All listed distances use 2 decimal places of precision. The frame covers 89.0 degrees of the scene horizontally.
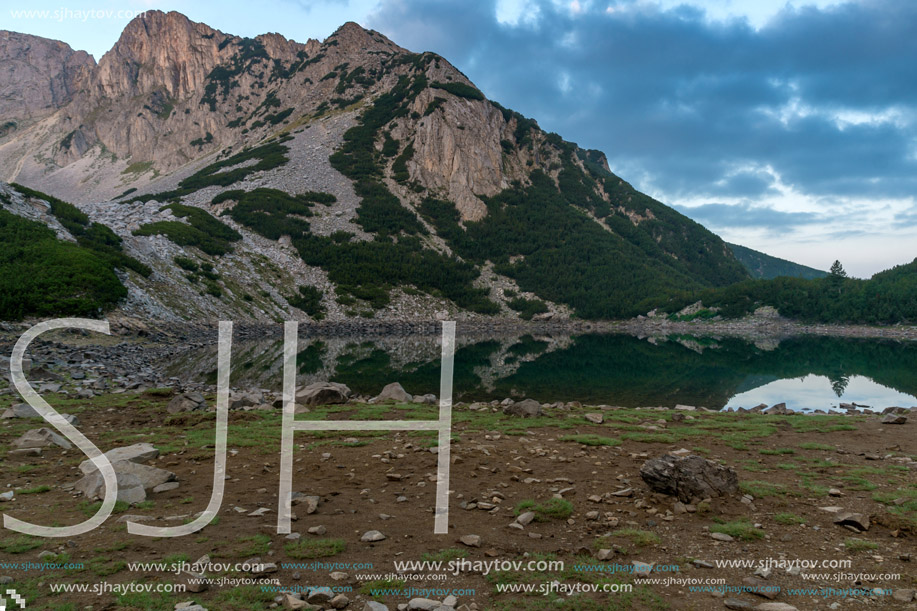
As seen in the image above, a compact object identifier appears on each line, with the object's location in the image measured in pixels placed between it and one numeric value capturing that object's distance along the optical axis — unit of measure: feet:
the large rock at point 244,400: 60.23
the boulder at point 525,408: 57.98
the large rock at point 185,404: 54.48
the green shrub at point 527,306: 396.98
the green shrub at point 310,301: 285.43
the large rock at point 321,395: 65.57
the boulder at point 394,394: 71.36
